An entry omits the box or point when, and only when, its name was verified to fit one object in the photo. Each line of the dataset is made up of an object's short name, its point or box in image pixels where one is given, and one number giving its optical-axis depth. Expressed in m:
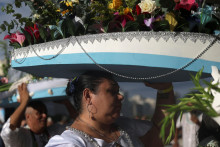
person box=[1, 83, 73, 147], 3.17
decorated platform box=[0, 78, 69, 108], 3.71
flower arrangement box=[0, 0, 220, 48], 2.37
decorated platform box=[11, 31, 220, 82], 2.37
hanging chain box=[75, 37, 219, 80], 2.36
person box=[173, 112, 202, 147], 3.35
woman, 2.57
